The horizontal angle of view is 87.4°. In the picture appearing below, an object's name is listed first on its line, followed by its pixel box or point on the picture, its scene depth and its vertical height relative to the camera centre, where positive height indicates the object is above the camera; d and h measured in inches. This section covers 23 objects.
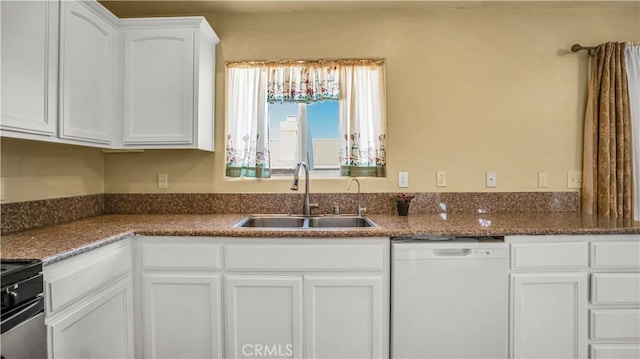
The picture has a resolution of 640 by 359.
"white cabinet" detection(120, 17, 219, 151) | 82.0 +23.7
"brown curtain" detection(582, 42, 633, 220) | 86.4 +10.2
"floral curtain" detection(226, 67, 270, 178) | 95.0 +16.0
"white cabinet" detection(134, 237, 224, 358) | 69.1 -24.3
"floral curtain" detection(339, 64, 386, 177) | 94.3 +16.3
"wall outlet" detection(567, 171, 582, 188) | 92.7 +0.0
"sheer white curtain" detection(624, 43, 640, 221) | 88.1 +17.2
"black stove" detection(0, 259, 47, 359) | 40.3 -16.8
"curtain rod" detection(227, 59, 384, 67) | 94.3 +32.8
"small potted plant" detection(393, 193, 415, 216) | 88.0 -6.7
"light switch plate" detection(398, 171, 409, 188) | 93.8 -0.2
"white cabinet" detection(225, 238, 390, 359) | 68.1 -24.0
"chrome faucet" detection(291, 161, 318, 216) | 87.0 -2.3
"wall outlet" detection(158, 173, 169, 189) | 95.1 -1.1
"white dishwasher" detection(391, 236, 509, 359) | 67.4 -24.1
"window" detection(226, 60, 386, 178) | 94.3 +21.3
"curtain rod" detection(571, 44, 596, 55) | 90.5 +35.6
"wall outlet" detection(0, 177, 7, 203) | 64.7 -3.0
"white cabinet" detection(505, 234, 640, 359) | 67.6 -23.6
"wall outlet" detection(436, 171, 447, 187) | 93.7 +0.2
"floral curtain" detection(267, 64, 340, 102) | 94.7 +27.0
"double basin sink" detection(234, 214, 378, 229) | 87.9 -11.4
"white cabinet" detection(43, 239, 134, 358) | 49.5 -21.4
